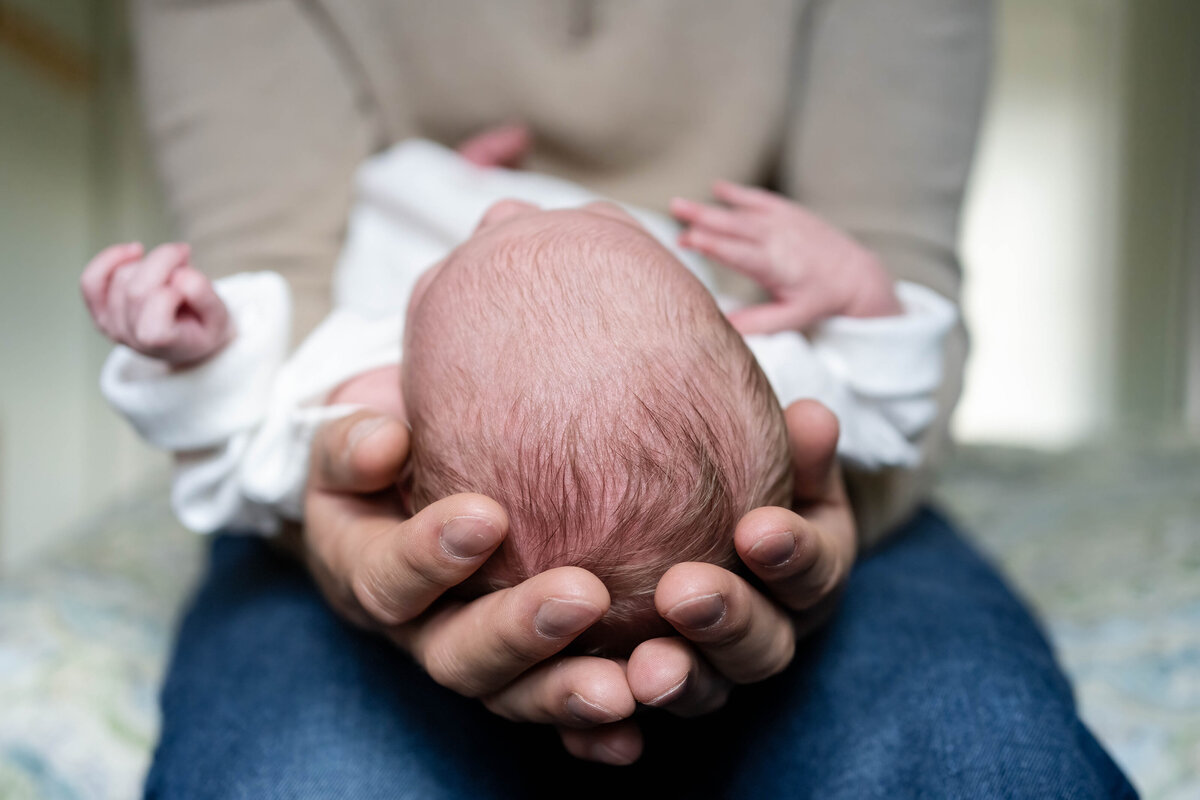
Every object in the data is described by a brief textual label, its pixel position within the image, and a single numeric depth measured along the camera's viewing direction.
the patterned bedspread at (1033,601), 0.69
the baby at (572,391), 0.49
